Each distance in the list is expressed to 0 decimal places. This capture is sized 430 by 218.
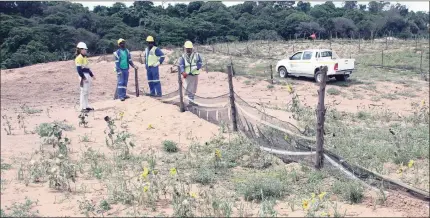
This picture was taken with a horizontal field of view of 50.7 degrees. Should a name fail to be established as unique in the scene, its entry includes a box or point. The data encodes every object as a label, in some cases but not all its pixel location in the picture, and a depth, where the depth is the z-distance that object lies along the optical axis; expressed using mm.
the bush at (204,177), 5754
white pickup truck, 16125
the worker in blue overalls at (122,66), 10562
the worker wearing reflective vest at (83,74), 9547
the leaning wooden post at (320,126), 5819
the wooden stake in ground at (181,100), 9259
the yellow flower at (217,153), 6297
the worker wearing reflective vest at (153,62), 10844
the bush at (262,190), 5172
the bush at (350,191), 4984
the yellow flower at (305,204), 4352
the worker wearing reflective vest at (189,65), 9812
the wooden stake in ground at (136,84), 10550
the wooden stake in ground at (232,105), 8041
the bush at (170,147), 7277
